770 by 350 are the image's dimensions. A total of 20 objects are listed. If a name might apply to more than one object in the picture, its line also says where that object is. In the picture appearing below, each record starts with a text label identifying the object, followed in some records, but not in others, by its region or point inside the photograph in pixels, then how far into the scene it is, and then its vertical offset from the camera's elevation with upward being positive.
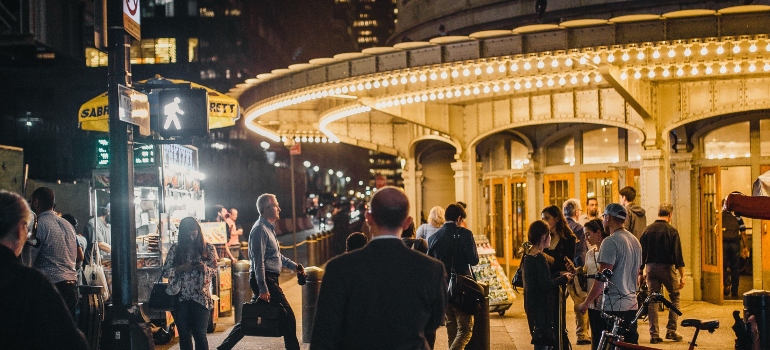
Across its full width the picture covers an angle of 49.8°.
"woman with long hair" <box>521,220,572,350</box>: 8.25 -1.18
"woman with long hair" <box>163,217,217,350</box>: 9.02 -1.17
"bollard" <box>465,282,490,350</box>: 9.82 -1.91
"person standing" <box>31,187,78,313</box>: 8.95 -0.71
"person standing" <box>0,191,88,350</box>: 3.68 -0.60
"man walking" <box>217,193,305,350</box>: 9.18 -1.05
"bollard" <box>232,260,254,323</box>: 13.57 -1.76
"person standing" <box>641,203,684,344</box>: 11.42 -1.36
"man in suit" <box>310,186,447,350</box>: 4.12 -0.63
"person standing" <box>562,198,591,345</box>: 10.76 -0.89
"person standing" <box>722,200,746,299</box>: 15.65 -1.66
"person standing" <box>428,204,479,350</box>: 9.34 -0.95
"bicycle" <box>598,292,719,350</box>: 6.07 -1.36
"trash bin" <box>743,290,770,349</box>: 7.27 -1.30
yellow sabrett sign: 13.51 +1.14
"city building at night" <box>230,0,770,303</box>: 12.88 +1.48
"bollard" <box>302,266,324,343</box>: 11.50 -1.68
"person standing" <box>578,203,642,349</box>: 7.99 -1.02
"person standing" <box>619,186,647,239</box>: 13.16 -0.82
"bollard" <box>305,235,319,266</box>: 23.34 -2.16
